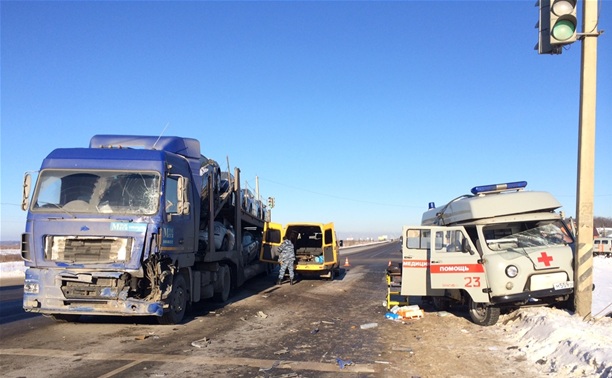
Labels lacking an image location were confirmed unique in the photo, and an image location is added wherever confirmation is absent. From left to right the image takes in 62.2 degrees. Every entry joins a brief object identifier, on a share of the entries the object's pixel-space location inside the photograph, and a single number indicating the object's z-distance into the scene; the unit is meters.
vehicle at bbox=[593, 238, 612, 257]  46.46
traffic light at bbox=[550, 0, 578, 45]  7.96
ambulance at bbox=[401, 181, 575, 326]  8.75
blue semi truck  8.72
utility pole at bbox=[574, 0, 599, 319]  8.66
